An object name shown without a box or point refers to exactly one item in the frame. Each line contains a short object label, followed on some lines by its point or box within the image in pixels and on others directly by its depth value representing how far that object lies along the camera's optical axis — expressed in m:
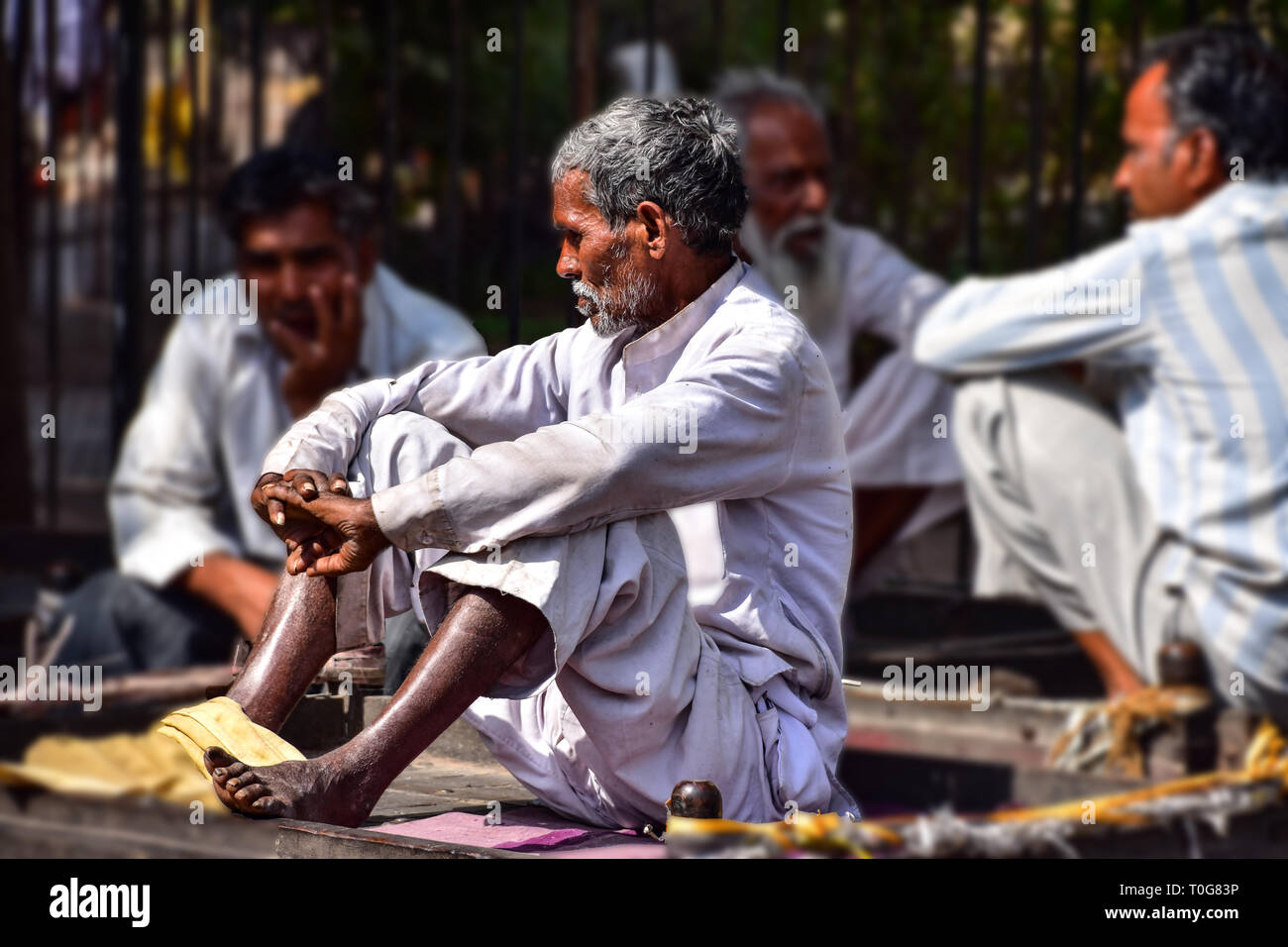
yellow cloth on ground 7.02
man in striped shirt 8.65
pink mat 5.00
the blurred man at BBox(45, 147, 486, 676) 9.66
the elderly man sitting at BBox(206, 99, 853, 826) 4.77
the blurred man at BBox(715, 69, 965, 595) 10.82
